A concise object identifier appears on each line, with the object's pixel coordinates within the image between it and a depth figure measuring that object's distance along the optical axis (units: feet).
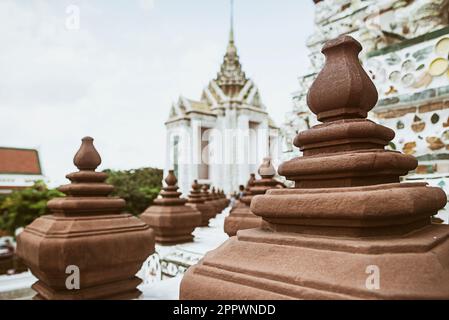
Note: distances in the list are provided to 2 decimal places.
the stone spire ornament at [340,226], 3.10
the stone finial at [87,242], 7.20
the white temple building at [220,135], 67.51
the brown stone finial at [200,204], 22.48
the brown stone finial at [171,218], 14.76
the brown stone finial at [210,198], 27.99
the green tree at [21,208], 37.70
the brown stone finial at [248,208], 9.20
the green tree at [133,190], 55.42
